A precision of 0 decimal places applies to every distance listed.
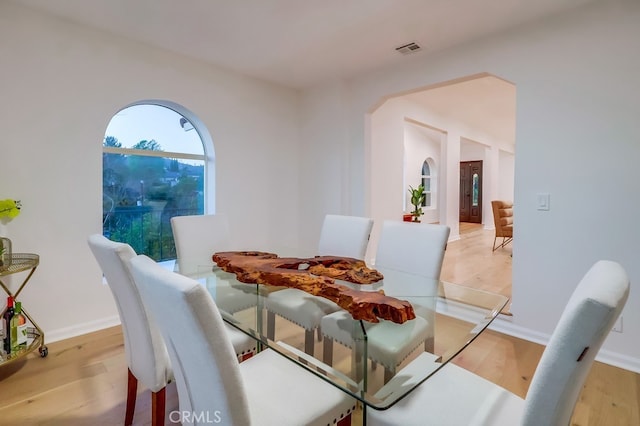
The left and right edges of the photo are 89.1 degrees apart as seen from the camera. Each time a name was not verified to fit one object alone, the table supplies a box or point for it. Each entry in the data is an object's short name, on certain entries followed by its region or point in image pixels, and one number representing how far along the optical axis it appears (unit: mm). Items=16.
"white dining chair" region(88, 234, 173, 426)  1246
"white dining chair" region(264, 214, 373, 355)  1687
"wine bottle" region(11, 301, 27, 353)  1997
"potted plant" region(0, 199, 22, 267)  2059
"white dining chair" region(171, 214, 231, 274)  2428
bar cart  1941
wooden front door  10039
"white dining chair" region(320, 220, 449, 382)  1325
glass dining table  1118
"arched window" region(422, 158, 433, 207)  8969
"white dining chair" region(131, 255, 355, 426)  782
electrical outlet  2158
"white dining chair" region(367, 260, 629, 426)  711
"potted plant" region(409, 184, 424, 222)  6227
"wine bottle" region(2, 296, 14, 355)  1975
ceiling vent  2812
